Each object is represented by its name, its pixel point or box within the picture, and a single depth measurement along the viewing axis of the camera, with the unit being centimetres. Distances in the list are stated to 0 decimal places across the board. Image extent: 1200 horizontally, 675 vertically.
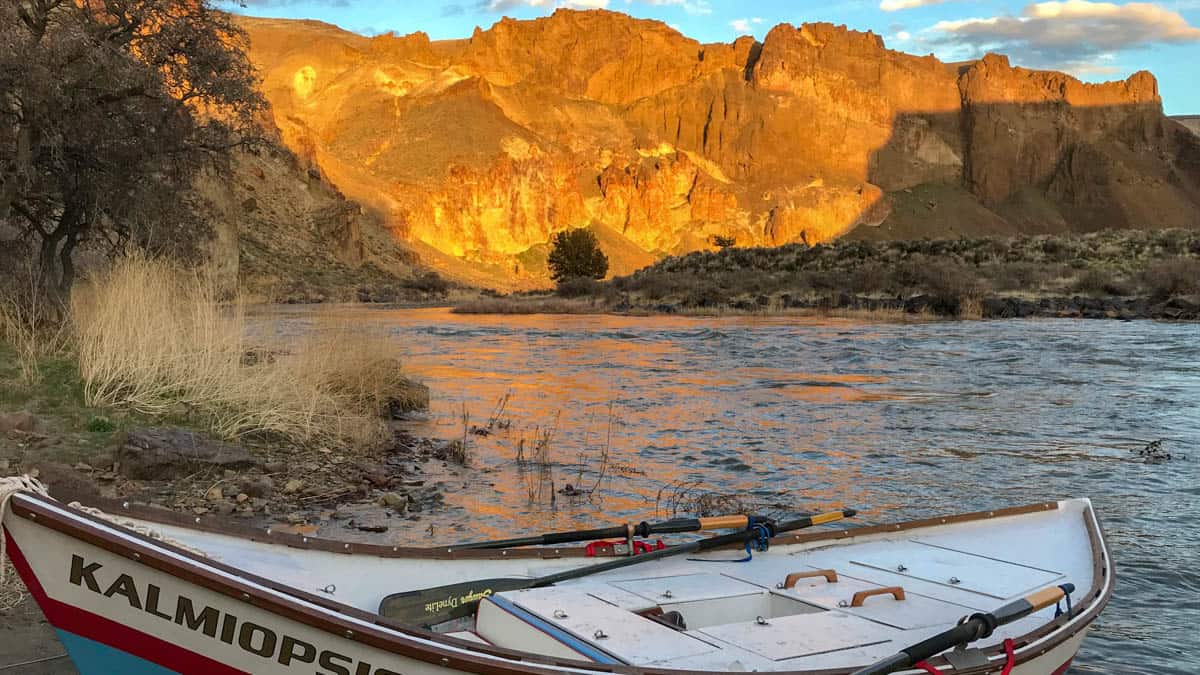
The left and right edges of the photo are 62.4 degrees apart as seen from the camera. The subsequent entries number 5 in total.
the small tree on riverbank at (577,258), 10056
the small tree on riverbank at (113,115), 1390
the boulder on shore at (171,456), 823
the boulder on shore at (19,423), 860
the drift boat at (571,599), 332
